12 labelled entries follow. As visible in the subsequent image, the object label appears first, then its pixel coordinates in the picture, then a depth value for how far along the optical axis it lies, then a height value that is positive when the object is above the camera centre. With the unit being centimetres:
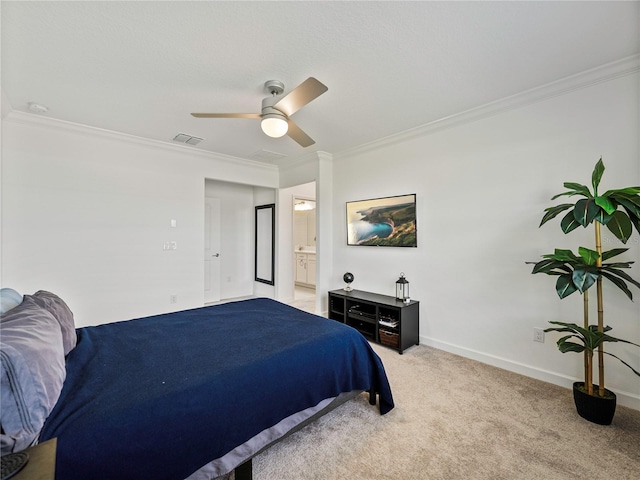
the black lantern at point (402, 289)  336 -55
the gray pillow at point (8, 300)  148 -30
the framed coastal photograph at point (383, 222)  346 +30
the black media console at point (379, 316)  316 -87
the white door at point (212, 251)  532 -12
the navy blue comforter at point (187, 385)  108 -68
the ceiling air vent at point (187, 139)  358 +139
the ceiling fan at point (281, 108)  189 +101
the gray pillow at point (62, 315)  163 -42
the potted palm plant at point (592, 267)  173 -15
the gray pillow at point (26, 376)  94 -49
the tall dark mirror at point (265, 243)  547 +4
